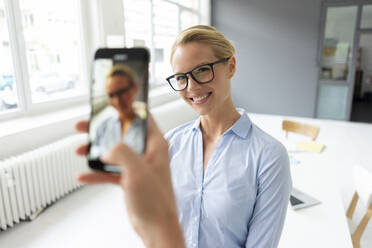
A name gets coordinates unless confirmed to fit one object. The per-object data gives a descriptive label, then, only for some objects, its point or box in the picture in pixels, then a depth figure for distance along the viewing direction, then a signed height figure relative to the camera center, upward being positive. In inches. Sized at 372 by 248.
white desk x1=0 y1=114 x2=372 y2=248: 50.1 -52.5
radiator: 85.7 -39.3
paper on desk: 89.8 -28.6
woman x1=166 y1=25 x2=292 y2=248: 35.3 -14.6
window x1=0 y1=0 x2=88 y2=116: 105.7 +5.7
